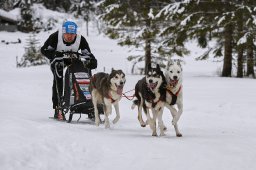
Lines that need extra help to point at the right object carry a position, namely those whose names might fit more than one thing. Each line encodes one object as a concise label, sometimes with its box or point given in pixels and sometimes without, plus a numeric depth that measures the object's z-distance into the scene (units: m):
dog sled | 16.11
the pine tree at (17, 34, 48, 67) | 68.44
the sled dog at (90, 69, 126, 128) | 15.01
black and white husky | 13.34
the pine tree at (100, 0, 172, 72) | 42.69
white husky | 13.41
